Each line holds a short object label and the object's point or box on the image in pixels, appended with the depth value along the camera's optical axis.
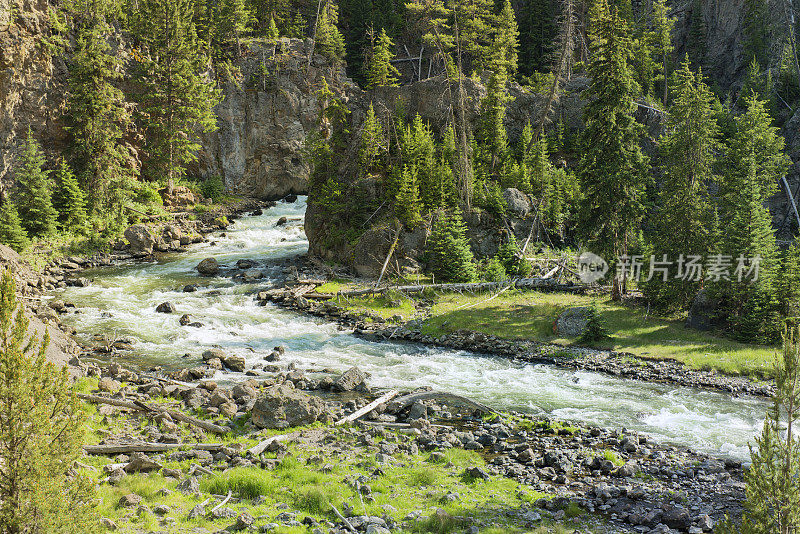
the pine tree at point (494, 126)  41.78
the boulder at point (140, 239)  42.16
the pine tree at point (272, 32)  68.00
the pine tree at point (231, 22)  65.25
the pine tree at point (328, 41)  69.88
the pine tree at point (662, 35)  62.56
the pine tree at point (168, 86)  54.12
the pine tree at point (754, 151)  33.72
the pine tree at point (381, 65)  49.44
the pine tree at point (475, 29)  56.09
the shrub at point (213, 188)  60.44
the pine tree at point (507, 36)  50.78
